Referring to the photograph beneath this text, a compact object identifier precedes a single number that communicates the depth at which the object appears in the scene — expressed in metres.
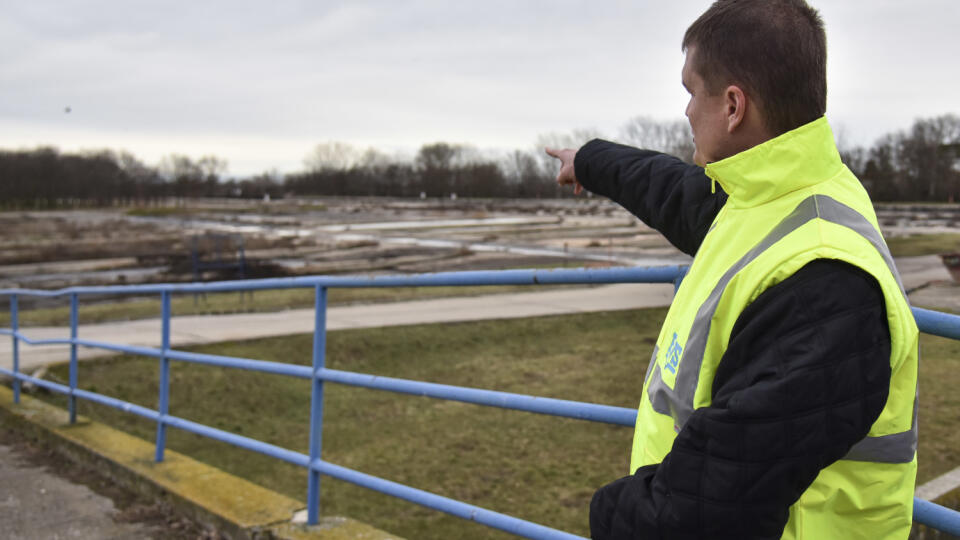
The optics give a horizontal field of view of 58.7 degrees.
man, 1.18
